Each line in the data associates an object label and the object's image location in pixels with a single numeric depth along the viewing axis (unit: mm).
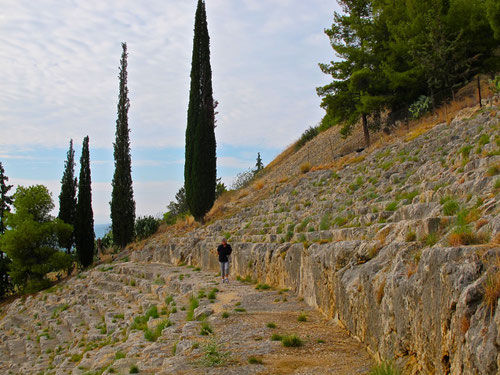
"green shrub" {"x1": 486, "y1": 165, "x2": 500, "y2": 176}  7705
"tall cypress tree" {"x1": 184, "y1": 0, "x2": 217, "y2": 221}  25953
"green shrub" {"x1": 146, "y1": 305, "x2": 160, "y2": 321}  11727
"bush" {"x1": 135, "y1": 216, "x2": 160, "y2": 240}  32750
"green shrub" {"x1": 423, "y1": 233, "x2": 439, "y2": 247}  5269
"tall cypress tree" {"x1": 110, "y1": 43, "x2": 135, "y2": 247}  32469
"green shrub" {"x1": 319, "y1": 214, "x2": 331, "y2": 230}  11773
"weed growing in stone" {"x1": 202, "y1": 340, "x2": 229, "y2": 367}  6216
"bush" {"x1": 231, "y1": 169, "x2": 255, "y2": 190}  41531
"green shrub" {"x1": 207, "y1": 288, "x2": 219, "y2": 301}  11391
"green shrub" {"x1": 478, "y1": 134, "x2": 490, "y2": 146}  11406
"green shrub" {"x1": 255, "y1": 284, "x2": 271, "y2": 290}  12102
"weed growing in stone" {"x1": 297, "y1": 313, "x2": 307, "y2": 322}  7933
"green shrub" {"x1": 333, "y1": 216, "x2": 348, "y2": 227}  11411
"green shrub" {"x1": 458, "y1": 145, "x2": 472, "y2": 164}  11325
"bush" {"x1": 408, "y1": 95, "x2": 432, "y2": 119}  23219
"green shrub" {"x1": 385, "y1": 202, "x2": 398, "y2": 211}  10087
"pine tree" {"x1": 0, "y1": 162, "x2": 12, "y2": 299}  32219
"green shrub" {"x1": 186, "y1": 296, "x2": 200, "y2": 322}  9955
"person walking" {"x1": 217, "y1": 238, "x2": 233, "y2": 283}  14195
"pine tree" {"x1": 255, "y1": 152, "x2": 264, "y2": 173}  75625
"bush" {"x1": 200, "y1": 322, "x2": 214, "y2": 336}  7936
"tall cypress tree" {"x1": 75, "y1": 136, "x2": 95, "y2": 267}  32875
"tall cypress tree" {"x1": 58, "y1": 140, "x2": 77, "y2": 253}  34719
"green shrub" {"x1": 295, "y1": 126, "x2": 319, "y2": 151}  43281
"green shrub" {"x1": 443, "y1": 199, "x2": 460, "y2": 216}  6532
